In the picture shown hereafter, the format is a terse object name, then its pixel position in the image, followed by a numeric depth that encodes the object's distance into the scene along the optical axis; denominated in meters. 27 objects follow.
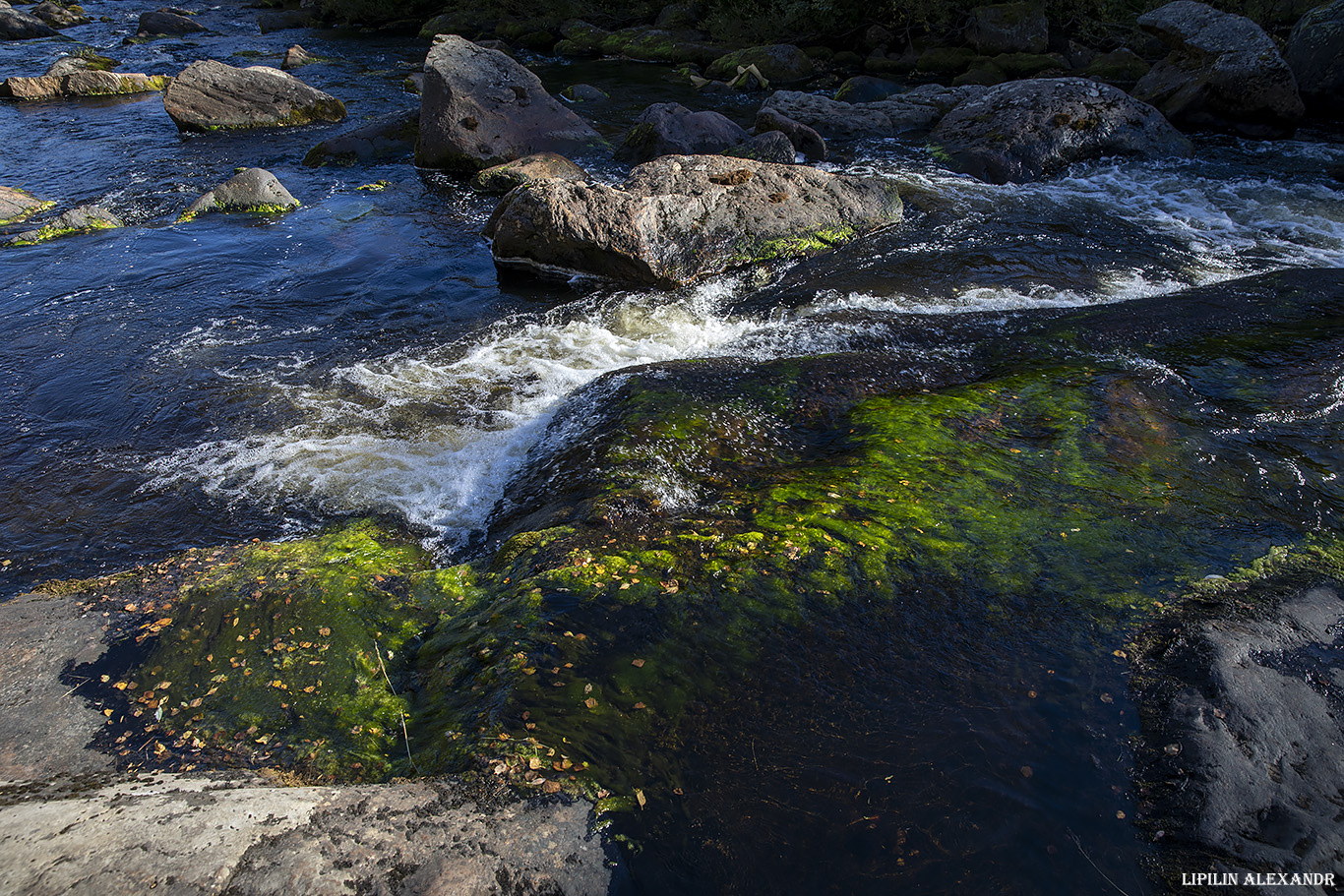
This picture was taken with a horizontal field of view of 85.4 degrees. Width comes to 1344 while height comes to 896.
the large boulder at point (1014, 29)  17.59
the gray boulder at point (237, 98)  14.91
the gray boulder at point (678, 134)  11.95
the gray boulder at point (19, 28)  27.03
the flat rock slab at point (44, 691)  3.03
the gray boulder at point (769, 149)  11.86
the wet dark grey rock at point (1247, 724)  2.63
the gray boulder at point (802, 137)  12.60
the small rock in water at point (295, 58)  20.81
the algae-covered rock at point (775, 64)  19.20
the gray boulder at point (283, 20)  28.81
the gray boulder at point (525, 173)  11.16
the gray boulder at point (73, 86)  18.16
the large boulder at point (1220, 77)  12.48
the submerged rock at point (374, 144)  13.41
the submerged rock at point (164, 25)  26.96
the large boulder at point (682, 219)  8.34
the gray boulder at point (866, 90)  16.48
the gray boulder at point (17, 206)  10.59
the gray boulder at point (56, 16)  29.25
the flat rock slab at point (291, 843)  2.29
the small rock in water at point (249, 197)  11.14
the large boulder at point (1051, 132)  11.41
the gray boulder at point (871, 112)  13.91
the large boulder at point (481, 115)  12.34
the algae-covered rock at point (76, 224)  10.02
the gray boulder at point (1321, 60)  12.55
